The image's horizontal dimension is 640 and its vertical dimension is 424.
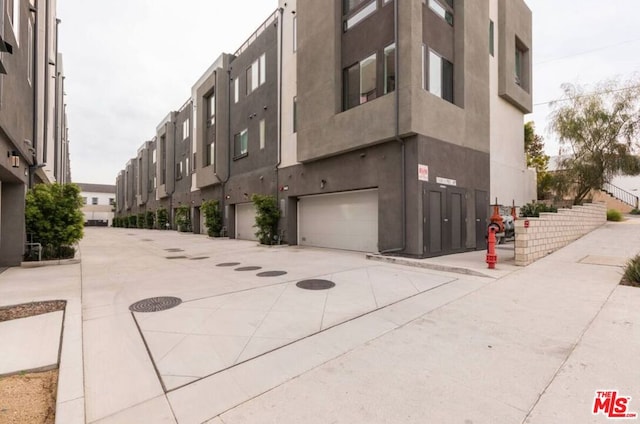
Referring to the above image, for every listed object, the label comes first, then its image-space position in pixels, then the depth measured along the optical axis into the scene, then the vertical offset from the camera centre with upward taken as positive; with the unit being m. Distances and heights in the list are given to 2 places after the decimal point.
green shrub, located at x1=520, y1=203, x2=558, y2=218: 10.44 +0.27
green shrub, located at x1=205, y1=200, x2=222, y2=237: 19.77 -0.02
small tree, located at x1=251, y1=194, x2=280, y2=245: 14.31 +0.07
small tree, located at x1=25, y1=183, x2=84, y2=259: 8.71 +0.06
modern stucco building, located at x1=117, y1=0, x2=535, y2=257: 9.20 +3.69
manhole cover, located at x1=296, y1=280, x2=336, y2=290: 5.78 -1.35
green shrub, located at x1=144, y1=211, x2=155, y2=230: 34.87 -0.14
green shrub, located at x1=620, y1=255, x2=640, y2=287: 5.48 -1.09
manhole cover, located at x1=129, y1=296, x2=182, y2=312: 4.53 -1.38
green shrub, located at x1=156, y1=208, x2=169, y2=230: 31.14 -0.02
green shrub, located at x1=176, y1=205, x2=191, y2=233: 25.84 -0.11
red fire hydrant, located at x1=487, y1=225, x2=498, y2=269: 7.09 -0.81
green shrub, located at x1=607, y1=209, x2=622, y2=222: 15.68 +0.03
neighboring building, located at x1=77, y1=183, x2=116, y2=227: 62.89 +3.33
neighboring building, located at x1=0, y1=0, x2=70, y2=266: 6.53 +2.83
